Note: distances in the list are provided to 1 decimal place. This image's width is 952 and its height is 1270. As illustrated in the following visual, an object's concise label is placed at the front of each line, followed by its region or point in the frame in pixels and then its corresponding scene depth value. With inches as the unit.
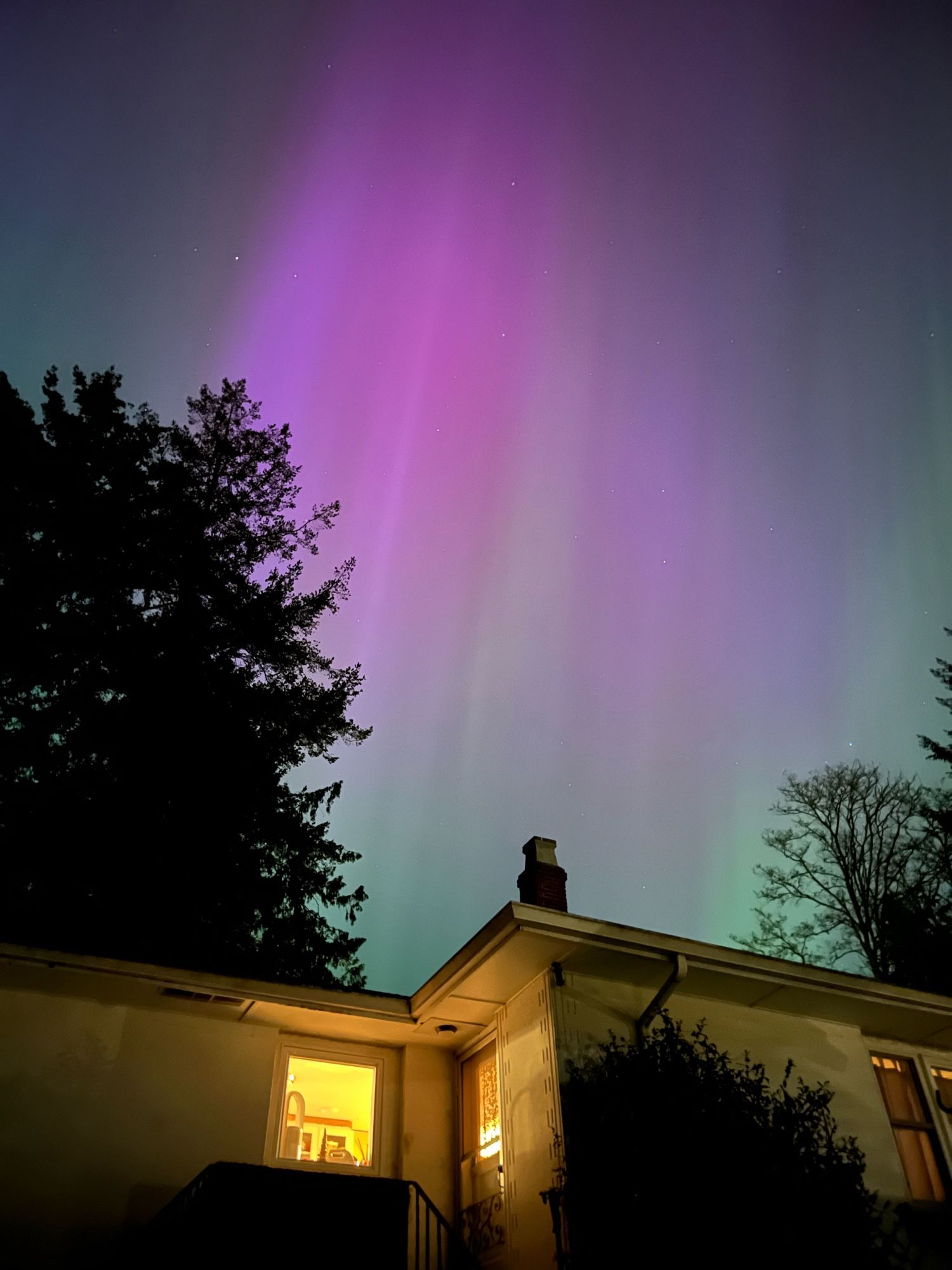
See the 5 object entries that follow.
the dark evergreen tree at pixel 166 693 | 674.8
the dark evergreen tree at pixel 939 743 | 1128.8
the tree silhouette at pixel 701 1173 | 300.5
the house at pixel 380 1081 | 335.6
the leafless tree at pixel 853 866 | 925.2
